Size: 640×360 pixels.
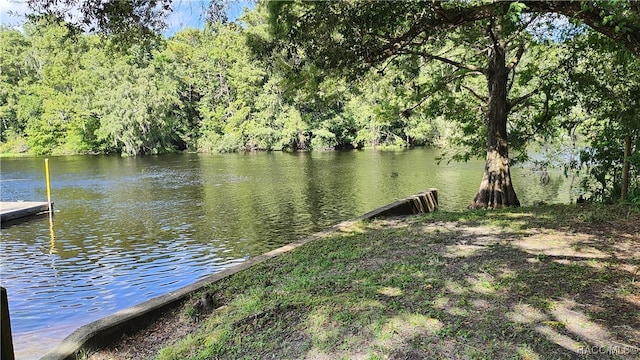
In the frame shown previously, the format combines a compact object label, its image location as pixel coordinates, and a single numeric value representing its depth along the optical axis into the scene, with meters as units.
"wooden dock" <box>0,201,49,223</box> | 15.46
